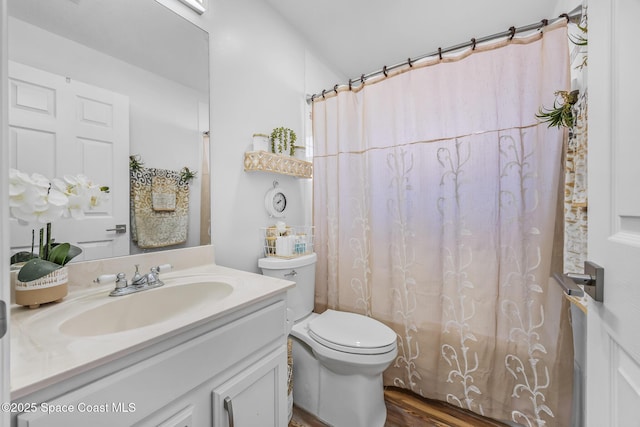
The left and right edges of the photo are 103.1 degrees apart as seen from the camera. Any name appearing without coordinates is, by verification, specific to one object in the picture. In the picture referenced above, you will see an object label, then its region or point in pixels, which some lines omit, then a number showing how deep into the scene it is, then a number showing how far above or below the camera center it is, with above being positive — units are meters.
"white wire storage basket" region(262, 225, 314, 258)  1.58 -0.21
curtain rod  1.13 +0.89
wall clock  1.67 +0.06
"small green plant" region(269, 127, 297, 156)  1.65 +0.47
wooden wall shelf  1.48 +0.29
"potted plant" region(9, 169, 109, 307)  0.67 -0.02
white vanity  0.49 -0.36
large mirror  0.83 +0.38
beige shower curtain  1.23 -0.08
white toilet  1.25 -0.74
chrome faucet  0.89 -0.26
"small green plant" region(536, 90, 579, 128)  1.06 +0.42
